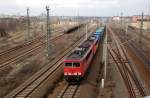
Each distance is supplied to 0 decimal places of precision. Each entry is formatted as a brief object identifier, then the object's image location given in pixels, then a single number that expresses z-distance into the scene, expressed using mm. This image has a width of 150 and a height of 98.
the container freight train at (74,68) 31328
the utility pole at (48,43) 50334
